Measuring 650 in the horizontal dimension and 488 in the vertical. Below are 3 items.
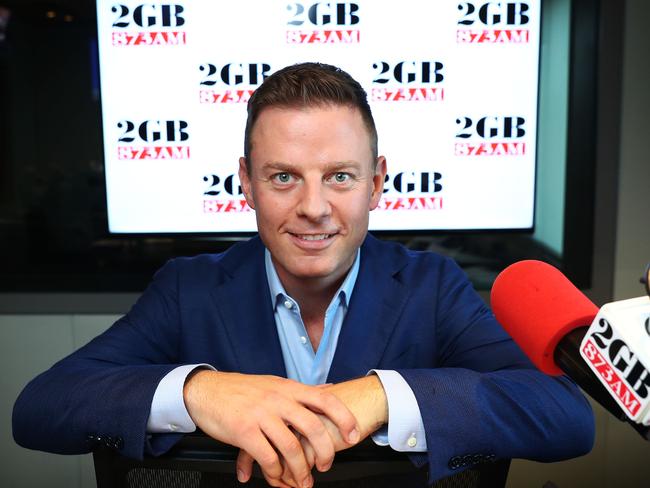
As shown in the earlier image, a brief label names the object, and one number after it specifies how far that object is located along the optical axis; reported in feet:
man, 2.63
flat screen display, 6.77
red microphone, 2.20
